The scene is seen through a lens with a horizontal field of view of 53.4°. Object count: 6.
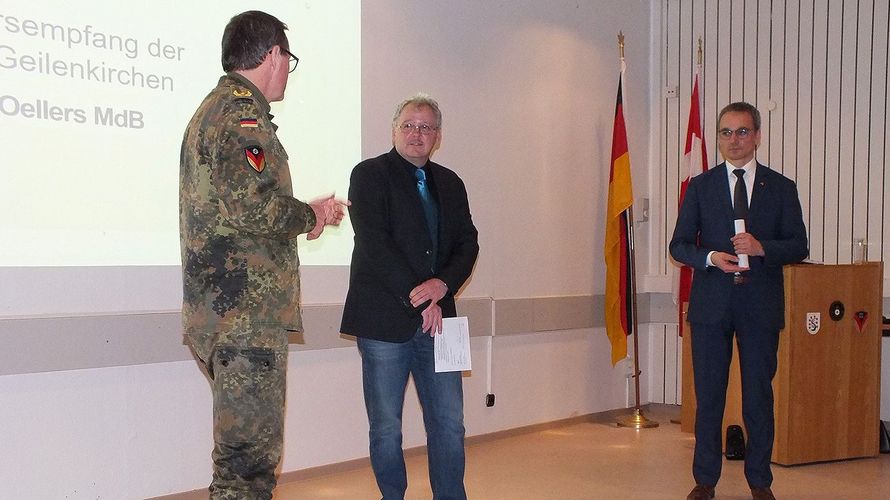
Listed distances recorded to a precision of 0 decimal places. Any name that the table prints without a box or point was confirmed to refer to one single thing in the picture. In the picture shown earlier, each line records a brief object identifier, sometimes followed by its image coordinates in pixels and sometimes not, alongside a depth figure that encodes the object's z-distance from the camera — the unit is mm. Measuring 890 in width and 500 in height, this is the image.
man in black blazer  2918
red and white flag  5723
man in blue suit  3512
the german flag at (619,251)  5762
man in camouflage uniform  2145
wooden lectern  4438
